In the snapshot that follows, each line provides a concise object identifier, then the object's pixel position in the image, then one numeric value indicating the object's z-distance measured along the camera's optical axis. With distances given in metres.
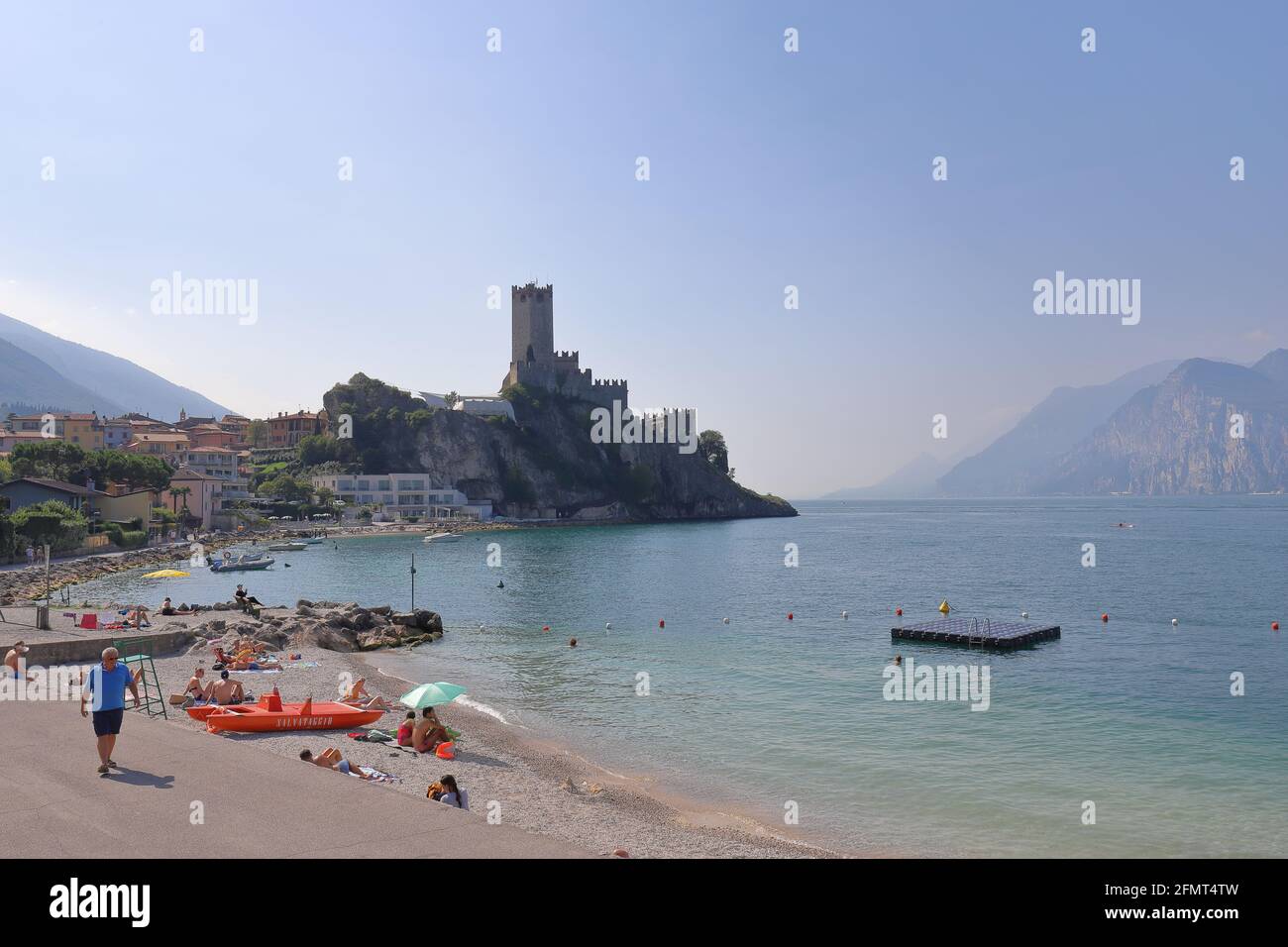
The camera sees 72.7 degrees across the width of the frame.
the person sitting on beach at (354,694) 21.70
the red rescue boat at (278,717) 17.75
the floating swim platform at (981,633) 37.00
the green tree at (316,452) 147.25
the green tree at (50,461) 86.25
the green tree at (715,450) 193.88
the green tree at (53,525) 60.41
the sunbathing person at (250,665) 26.23
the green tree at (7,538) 56.23
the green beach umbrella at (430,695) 19.76
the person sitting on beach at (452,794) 13.46
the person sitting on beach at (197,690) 19.94
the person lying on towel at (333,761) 14.72
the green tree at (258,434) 166.88
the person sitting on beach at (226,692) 19.44
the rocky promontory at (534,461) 153.88
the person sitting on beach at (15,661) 19.23
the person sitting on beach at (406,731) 18.75
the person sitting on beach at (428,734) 18.53
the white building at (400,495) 141.75
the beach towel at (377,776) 15.22
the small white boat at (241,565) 69.94
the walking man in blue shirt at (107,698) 11.33
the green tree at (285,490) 129.12
